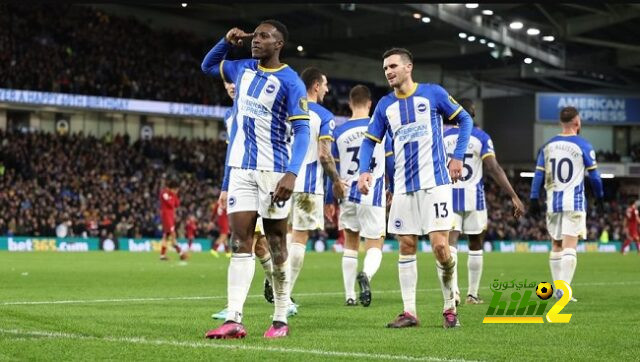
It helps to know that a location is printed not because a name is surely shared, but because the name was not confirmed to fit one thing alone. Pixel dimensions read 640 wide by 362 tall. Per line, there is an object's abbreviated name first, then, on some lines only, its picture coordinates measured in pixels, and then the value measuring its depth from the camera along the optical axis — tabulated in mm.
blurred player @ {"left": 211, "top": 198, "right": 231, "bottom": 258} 30281
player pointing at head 7891
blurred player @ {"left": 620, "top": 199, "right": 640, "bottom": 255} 41875
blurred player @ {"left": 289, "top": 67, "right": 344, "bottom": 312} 11500
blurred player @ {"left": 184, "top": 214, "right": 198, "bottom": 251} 36656
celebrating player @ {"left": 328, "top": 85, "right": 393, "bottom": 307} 12555
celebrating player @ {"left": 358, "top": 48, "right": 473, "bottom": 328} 9320
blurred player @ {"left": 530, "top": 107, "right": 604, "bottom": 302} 13375
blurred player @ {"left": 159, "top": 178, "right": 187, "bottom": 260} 27375
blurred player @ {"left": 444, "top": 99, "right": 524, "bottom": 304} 12758
